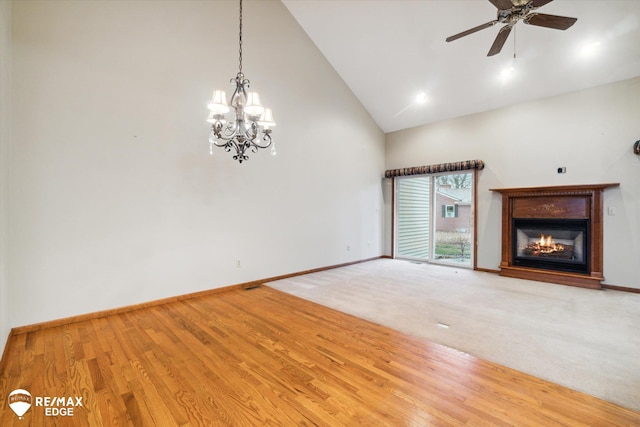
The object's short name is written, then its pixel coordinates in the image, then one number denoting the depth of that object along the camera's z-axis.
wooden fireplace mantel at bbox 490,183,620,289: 4.67
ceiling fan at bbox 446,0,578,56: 2.68
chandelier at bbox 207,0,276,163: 3.03
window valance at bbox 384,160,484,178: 5.92
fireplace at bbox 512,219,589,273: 4.94
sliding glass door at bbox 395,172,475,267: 6.28
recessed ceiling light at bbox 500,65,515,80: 4.88
